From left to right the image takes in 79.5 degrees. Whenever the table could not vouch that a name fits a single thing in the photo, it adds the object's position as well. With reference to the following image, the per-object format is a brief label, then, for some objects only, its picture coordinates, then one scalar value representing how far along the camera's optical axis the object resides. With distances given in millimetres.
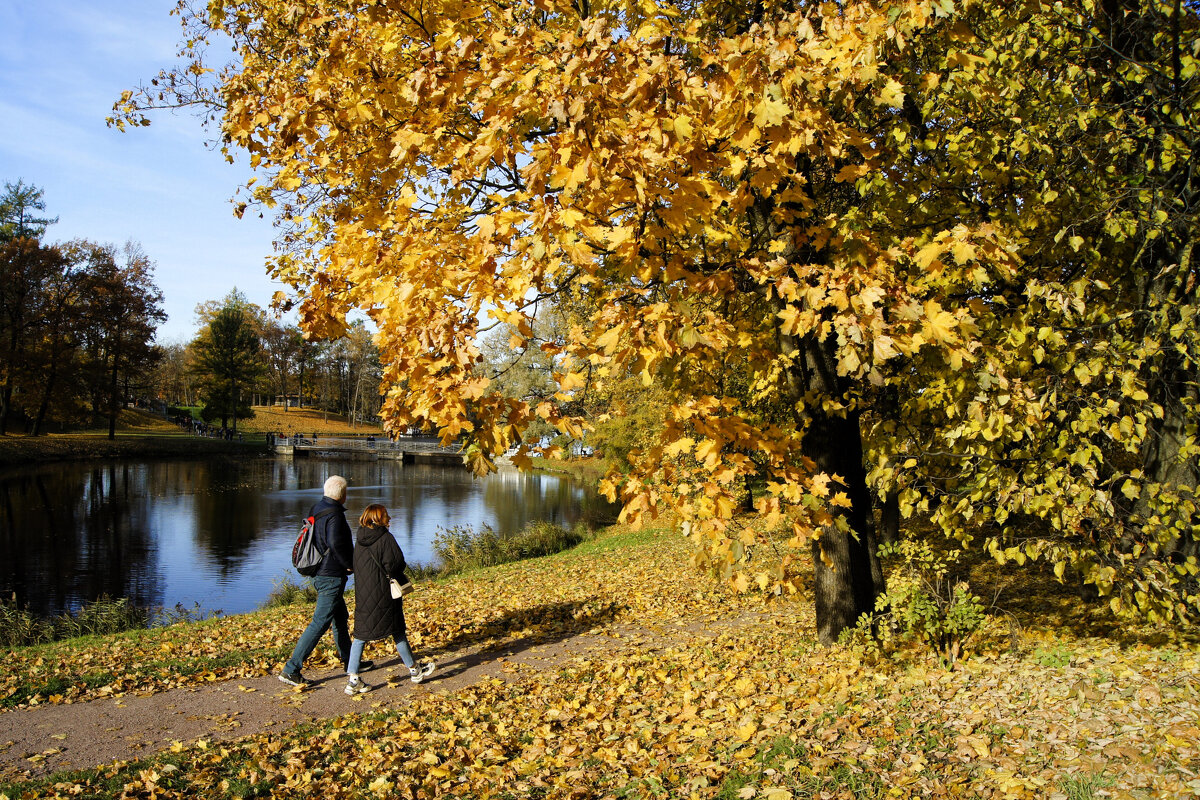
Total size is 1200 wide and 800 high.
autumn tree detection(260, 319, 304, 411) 82750
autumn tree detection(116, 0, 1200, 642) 3615
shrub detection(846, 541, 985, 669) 5992
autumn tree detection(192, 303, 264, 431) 64500
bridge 58094
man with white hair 6645
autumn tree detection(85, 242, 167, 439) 44906
